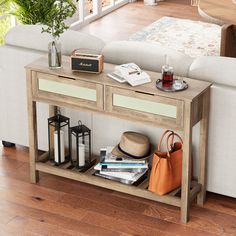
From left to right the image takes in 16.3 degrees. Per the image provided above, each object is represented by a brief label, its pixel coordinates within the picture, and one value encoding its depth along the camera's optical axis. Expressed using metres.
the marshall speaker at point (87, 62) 4.78
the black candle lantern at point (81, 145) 5.20
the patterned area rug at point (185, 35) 8.34
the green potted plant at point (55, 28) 4.88
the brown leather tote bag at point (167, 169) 4.80
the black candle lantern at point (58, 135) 5.24
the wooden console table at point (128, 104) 4.51
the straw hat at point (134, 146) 5.01
